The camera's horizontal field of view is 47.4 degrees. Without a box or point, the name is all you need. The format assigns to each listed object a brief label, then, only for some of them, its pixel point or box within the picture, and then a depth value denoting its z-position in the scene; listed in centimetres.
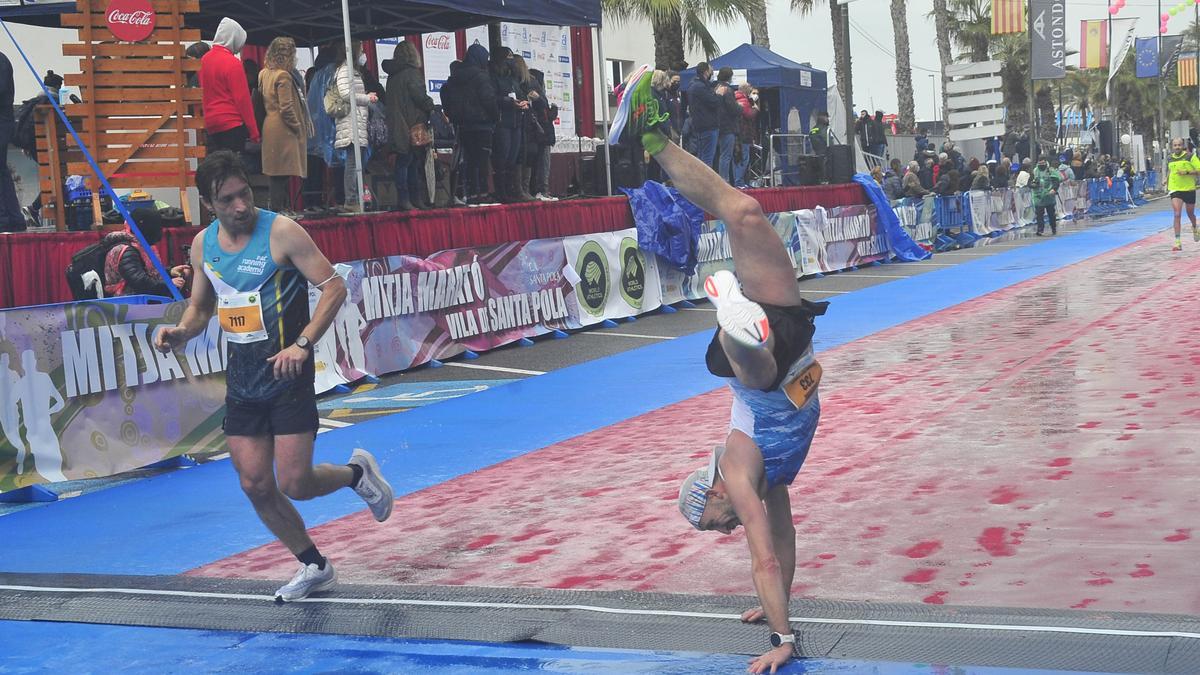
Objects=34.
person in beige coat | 1245
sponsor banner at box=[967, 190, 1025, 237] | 3139
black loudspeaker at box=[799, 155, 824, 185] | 2545
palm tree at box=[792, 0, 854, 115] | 4084
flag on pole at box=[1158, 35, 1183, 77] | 5848
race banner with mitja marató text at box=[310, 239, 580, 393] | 1270
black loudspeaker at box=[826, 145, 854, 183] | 2583
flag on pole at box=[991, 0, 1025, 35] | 3906
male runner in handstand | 464
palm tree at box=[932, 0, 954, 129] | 4809
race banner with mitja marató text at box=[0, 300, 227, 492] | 875
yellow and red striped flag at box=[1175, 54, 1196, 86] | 5841
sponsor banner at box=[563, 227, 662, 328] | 1658
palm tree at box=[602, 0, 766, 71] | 2961
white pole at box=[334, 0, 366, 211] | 1316
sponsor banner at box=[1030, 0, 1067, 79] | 3897
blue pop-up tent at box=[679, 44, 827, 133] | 2845
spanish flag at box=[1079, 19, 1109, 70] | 5069
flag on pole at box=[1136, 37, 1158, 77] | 5744
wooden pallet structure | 1186
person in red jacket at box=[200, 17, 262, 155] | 1209
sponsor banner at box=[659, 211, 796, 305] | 1877
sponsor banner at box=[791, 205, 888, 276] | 2328
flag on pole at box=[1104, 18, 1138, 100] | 4822
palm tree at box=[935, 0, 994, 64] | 5109
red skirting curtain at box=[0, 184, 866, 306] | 1050
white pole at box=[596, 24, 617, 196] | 1758
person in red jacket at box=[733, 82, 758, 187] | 2245
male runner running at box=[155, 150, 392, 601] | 573
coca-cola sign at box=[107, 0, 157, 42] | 1158
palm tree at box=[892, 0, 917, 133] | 4531
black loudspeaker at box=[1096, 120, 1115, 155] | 5512
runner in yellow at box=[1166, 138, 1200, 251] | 2300
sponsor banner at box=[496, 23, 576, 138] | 2566
